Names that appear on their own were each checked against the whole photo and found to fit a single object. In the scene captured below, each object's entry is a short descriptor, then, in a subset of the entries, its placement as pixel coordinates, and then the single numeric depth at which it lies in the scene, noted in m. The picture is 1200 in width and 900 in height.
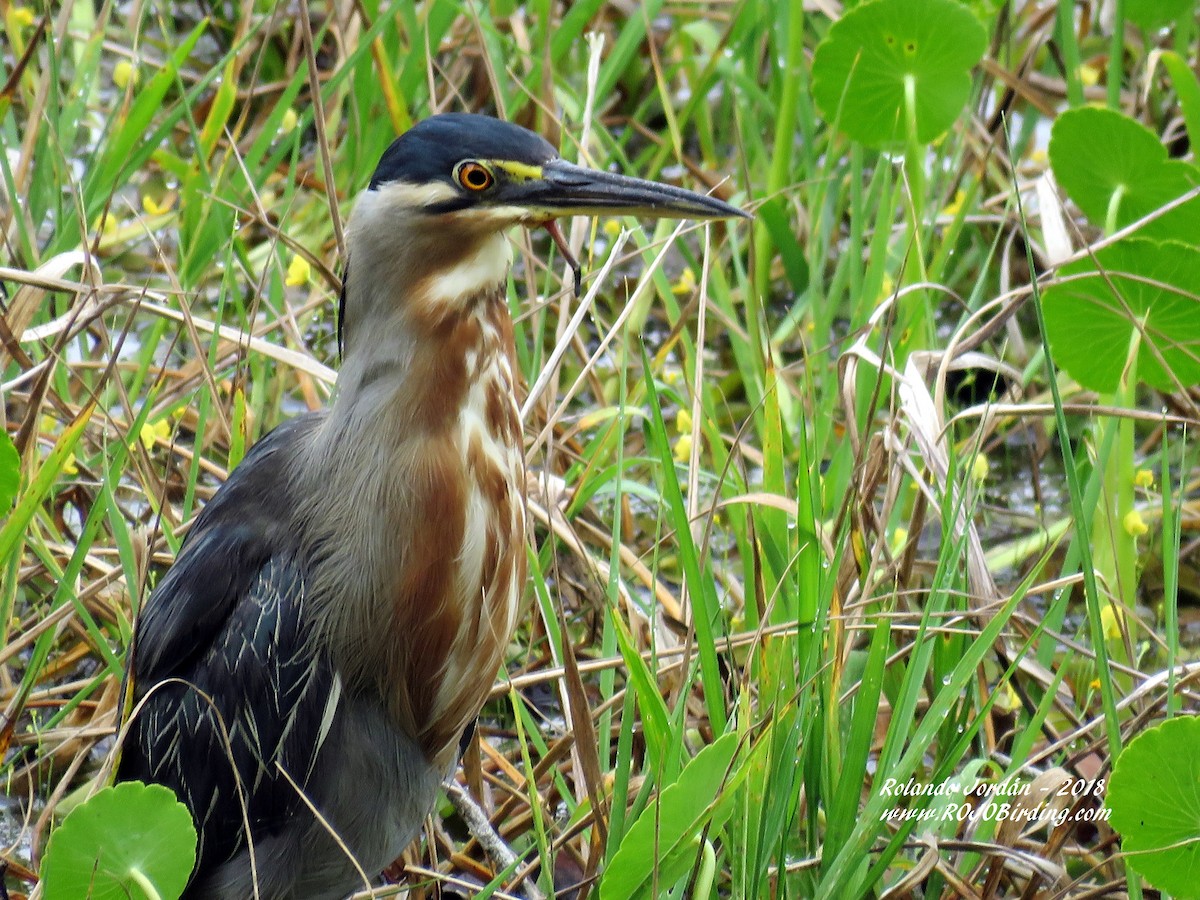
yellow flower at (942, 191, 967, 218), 7.37
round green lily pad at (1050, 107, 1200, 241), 5.45
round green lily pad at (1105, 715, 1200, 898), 3.85
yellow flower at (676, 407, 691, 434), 6.20
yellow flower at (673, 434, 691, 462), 6.10
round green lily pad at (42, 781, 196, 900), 3.60
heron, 4.29
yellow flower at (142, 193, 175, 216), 7.75
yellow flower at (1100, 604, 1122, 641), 5.52
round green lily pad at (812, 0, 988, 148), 5.70
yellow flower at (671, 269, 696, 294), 7.24
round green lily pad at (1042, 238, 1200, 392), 5.12
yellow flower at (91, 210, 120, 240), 7.43
